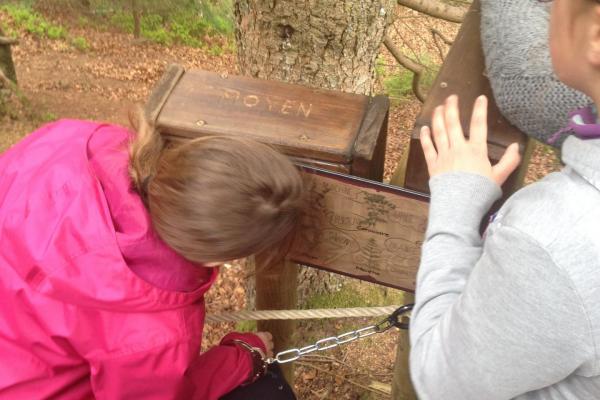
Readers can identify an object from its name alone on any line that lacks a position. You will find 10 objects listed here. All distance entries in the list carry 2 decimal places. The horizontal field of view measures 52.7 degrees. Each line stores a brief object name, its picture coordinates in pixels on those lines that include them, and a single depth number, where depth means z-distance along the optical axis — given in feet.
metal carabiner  4.33
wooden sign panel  3.91
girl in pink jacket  3.99
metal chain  4.34
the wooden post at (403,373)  5.51
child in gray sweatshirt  2.26
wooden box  3.94
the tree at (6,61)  18.11
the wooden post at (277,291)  5.05
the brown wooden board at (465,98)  3.52
